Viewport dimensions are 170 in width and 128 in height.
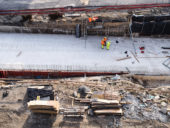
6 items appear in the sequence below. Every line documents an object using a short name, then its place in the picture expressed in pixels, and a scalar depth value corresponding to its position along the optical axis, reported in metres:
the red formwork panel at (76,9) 17.78
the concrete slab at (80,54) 14.19
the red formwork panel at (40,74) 13.93
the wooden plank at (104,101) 10.70
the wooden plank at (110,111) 10.53
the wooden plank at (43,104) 10.25
